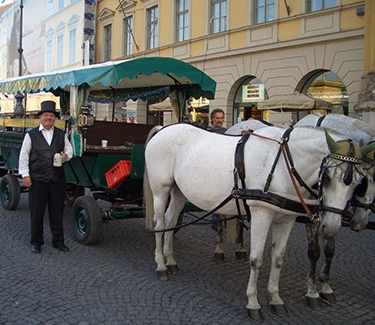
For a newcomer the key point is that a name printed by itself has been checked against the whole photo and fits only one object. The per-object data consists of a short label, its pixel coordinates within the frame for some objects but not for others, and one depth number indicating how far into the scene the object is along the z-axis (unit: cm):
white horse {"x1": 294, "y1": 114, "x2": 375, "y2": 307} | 366
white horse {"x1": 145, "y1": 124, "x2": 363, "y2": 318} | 352
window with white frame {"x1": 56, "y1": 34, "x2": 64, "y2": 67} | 2980
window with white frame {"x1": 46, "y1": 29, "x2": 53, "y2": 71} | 3195
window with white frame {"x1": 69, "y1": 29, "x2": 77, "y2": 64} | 2795
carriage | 597
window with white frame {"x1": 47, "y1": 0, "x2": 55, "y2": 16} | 3198
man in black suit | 575
